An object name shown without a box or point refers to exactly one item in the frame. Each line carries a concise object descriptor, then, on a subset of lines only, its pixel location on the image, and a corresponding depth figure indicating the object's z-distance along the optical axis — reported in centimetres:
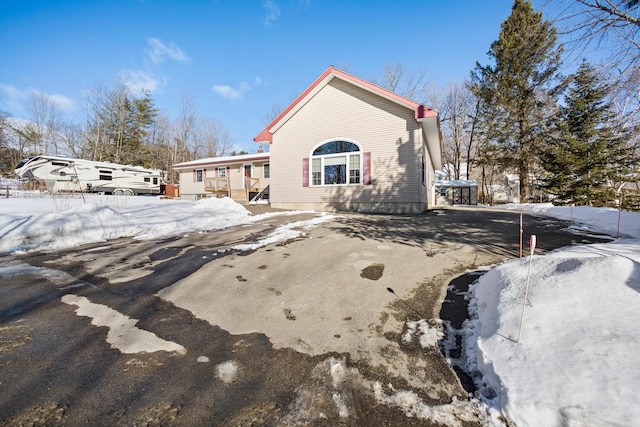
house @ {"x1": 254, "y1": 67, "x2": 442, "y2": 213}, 1030
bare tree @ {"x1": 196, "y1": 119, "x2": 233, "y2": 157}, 3622
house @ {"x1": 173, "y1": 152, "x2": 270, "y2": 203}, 1786
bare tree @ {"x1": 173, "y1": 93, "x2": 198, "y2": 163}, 3391
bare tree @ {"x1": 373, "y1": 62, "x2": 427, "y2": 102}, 2634
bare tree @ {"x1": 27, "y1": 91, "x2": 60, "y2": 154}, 3066
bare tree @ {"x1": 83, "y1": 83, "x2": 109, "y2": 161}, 2847
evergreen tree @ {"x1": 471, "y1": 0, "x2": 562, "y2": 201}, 1817
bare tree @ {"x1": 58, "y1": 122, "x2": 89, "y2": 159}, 3084
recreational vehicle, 1683
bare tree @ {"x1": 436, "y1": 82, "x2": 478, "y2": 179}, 2659
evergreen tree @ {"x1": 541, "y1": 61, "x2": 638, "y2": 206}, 1491
